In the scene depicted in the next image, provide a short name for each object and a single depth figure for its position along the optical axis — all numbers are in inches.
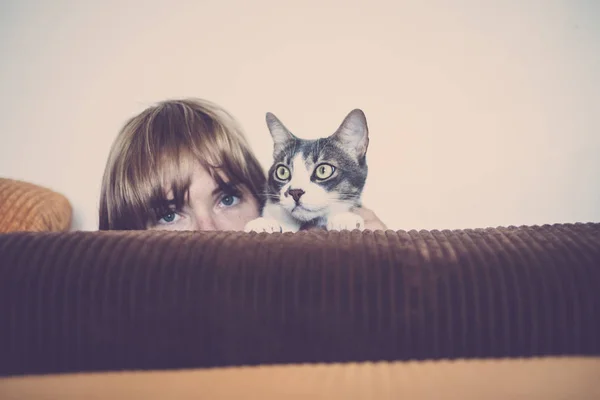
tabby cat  39.7
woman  40.2
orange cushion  38.0
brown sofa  15.5
